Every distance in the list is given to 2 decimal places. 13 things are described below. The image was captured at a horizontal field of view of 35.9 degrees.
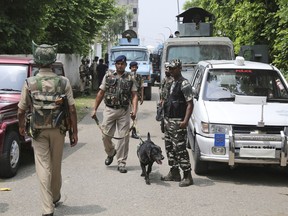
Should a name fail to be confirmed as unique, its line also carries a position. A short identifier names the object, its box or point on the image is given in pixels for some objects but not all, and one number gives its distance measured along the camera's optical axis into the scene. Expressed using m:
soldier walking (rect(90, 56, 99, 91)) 22.53
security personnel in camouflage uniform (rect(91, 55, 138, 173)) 6.94
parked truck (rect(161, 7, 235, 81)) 11.82
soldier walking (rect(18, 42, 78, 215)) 4.75
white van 6.29
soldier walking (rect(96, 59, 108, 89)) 21.45
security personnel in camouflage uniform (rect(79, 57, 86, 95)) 20.55
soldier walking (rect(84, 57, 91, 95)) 21.27
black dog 6.23
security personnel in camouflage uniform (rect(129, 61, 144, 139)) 10.02
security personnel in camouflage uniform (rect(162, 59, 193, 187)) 6.21
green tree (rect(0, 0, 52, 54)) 12.22
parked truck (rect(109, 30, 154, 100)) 19.16
